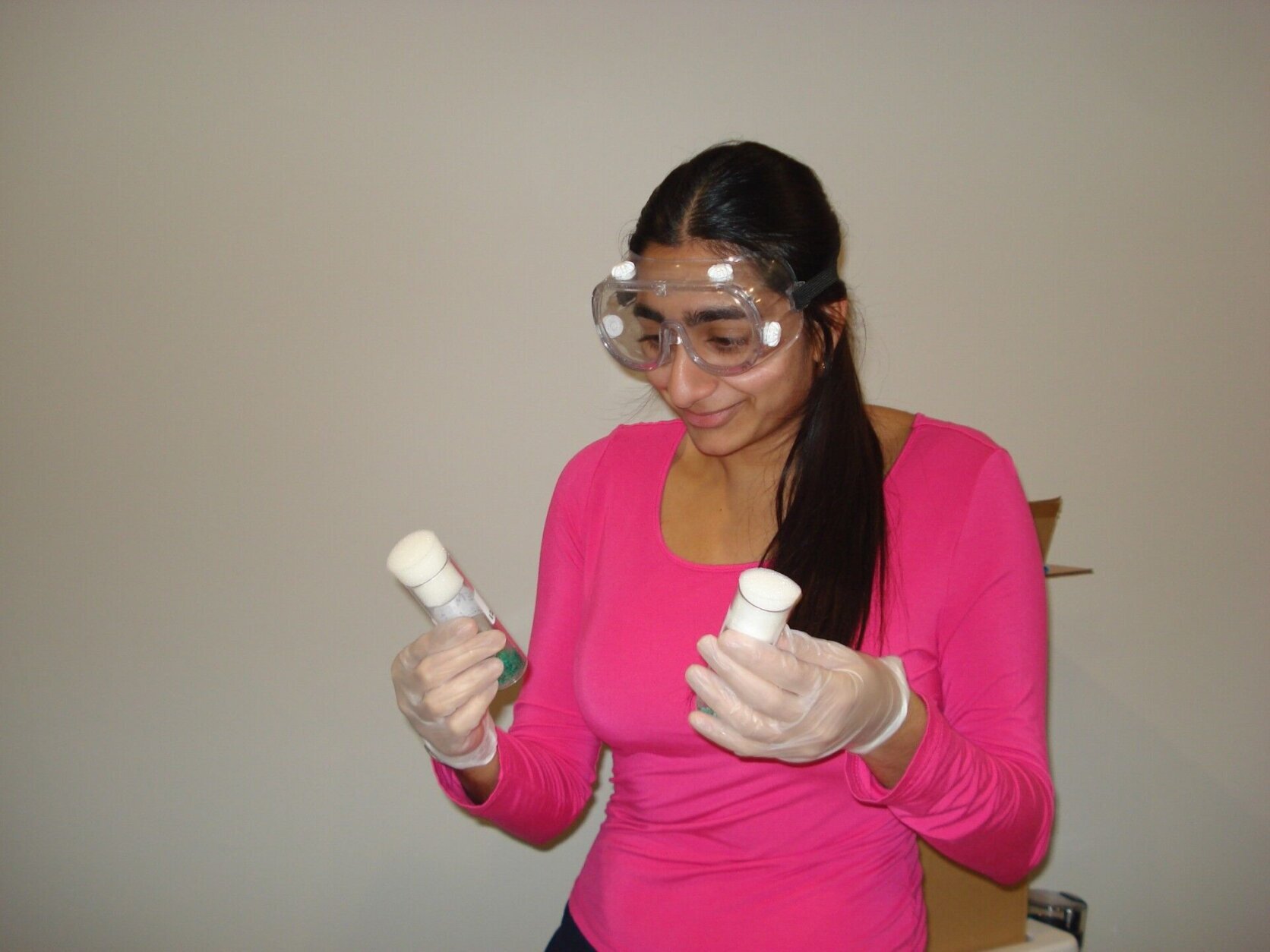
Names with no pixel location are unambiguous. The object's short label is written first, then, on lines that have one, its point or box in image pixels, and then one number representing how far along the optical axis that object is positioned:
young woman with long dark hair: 1.05
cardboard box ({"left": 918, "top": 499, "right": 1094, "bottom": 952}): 1.58
